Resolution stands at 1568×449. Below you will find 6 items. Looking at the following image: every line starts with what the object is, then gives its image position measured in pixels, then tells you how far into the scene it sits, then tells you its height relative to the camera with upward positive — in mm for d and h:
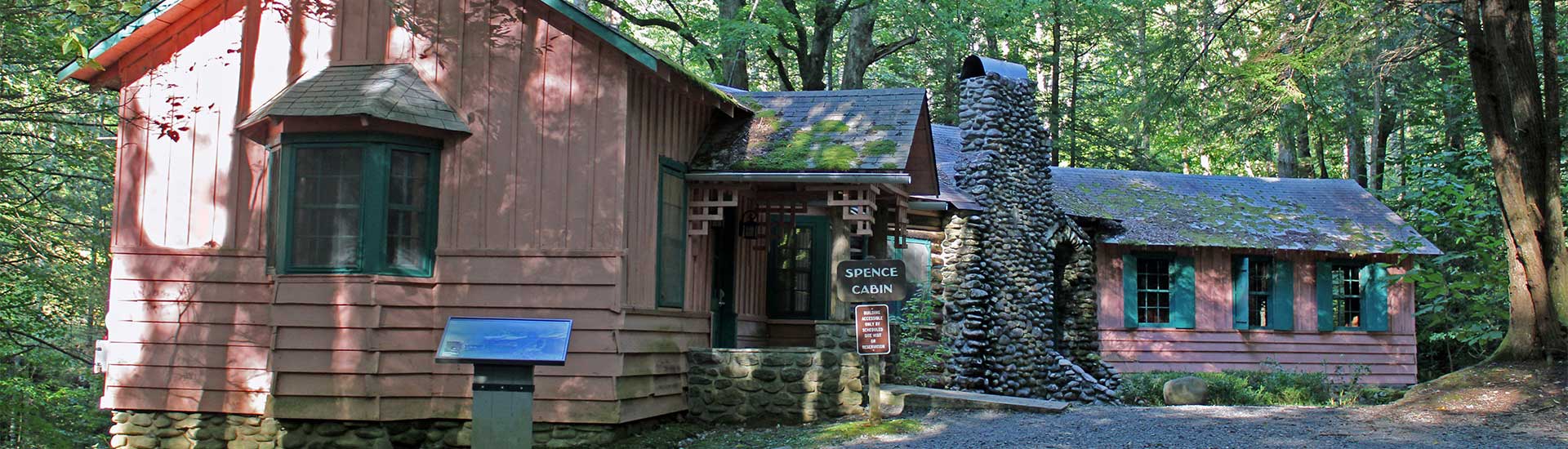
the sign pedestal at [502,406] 8484 -795
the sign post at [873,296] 10828 -16
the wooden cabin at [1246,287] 21938 +267
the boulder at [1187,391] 18359 -1311
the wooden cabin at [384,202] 10688 +702
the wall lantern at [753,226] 13961 +713
